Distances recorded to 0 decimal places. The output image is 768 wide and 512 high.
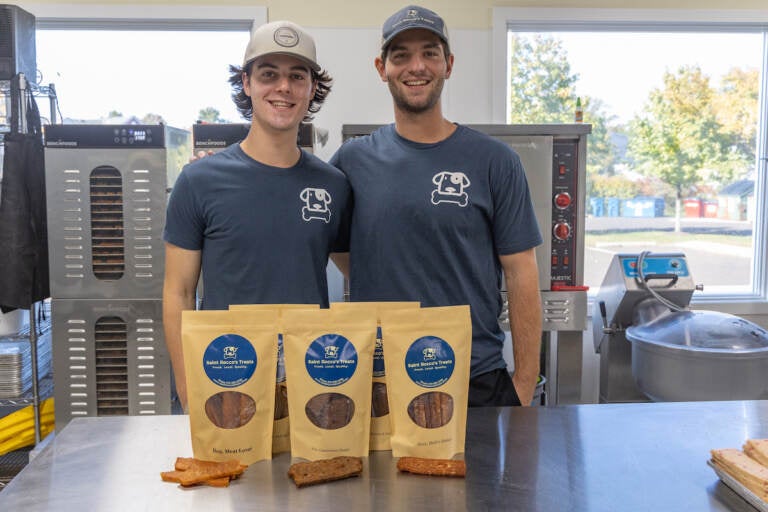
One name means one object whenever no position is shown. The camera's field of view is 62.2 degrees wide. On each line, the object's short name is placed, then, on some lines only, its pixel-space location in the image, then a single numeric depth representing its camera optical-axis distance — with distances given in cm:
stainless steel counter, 98
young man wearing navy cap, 160
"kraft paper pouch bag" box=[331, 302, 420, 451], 115
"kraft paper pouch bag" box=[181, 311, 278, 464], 108
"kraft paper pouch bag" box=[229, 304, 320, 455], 114
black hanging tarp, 270
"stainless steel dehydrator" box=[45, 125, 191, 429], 266
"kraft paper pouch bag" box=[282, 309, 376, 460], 109
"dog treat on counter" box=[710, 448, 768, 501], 96
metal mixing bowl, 250
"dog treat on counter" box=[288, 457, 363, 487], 103
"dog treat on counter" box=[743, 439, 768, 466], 103
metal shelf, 280
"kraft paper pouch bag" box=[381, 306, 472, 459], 110
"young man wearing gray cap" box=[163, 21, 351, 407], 154
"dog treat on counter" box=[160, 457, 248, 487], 103
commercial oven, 281
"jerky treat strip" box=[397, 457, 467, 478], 106
